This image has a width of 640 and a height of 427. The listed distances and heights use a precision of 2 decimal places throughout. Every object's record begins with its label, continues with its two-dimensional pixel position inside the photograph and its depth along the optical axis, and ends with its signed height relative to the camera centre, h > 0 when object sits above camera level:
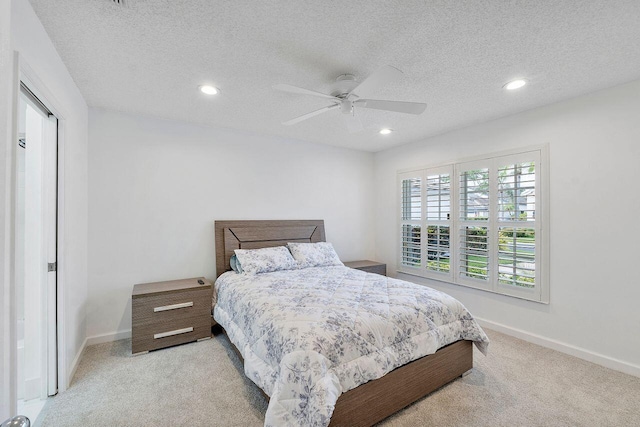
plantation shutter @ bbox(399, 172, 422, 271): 4.26 -0.11
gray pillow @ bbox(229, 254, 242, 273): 3.38 -0.61
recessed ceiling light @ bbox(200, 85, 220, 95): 2.55 +1.13
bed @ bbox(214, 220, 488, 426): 1.52 -0.98
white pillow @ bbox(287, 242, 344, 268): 3.69 -0.54
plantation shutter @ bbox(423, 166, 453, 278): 3.84 -0.11
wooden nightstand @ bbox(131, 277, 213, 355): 2.74 -1.01
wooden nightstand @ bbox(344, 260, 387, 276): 4.26 -0.80
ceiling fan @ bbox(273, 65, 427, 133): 1.98 +0.90
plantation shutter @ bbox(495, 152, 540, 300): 3.02 -0.13
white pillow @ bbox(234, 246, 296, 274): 3.30 -0.55
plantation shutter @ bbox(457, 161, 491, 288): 3.40 -0.13
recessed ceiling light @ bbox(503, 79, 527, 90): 2.43 +1.12
